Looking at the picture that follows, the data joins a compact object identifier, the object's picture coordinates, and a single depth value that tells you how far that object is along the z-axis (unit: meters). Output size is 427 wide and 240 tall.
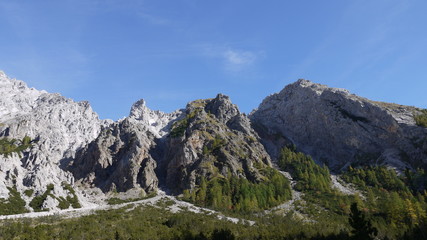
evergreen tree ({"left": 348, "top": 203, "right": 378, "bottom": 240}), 56.38
